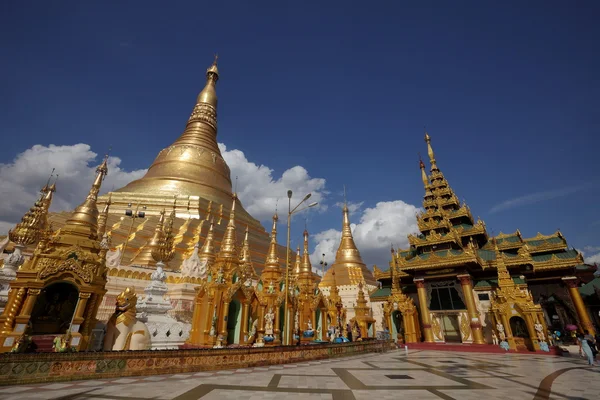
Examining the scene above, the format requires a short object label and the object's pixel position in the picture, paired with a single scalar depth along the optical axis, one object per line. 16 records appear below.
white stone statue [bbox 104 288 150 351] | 9.38
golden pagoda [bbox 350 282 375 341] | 22.84
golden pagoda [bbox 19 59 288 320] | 17.47
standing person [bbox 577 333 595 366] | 11.21
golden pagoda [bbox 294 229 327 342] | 19.48
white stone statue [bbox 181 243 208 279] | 19.29
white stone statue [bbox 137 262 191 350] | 11.38
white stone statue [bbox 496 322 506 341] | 17.48
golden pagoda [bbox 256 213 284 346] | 15.48
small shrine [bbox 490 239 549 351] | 16.33
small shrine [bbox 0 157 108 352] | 8.89
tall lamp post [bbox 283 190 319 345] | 13.19
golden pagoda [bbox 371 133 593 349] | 19.33
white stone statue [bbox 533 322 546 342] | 16.12
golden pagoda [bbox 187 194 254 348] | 13.83
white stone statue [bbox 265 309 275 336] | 15.25
